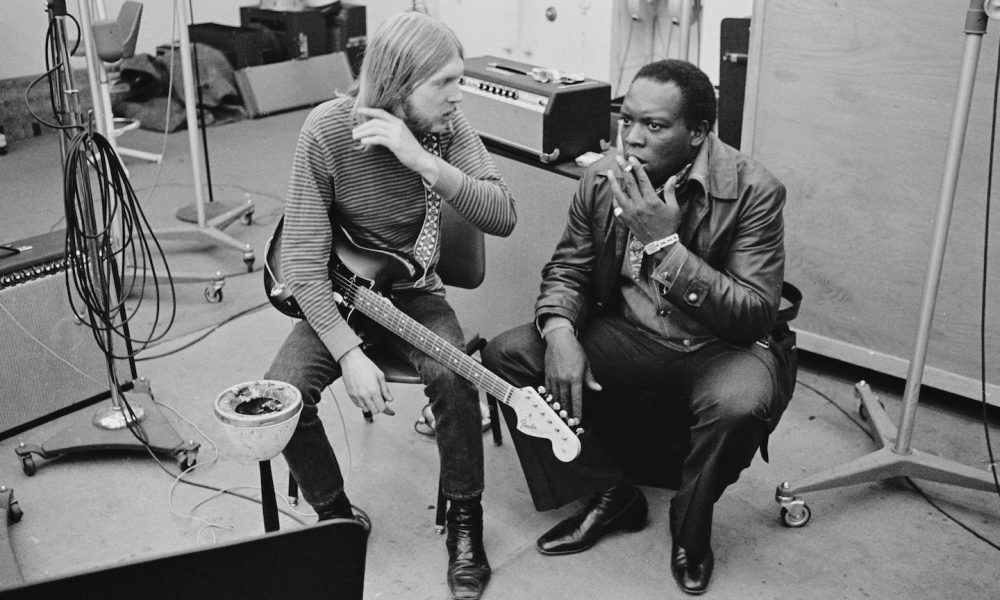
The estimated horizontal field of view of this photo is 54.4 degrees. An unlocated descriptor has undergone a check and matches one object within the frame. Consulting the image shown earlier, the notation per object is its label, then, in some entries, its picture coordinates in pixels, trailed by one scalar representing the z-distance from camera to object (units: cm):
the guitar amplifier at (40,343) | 263
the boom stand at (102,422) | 237
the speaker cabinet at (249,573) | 84
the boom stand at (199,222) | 369
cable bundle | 236
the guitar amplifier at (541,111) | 266
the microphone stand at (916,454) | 216
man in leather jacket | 201
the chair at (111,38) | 279
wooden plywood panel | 255
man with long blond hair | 205
